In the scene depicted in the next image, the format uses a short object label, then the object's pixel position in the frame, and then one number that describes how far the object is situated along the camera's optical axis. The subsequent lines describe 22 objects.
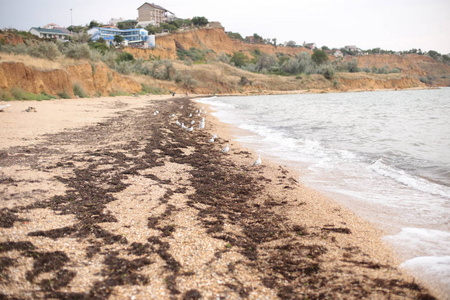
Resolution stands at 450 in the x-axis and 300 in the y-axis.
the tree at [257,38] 121.24
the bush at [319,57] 80.69
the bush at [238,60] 81.38
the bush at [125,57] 53.58
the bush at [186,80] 51.28
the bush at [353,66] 80.75
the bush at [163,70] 49.50
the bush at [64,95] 21.83
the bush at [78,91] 24.30
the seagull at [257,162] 7.87
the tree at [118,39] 72.88
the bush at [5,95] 16.70
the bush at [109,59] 36.81
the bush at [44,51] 24.91
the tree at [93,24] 89.75
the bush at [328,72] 70.00
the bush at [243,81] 62.94
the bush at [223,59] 73.19
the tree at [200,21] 96.24
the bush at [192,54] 75.81
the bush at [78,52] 29.21
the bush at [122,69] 39.28
